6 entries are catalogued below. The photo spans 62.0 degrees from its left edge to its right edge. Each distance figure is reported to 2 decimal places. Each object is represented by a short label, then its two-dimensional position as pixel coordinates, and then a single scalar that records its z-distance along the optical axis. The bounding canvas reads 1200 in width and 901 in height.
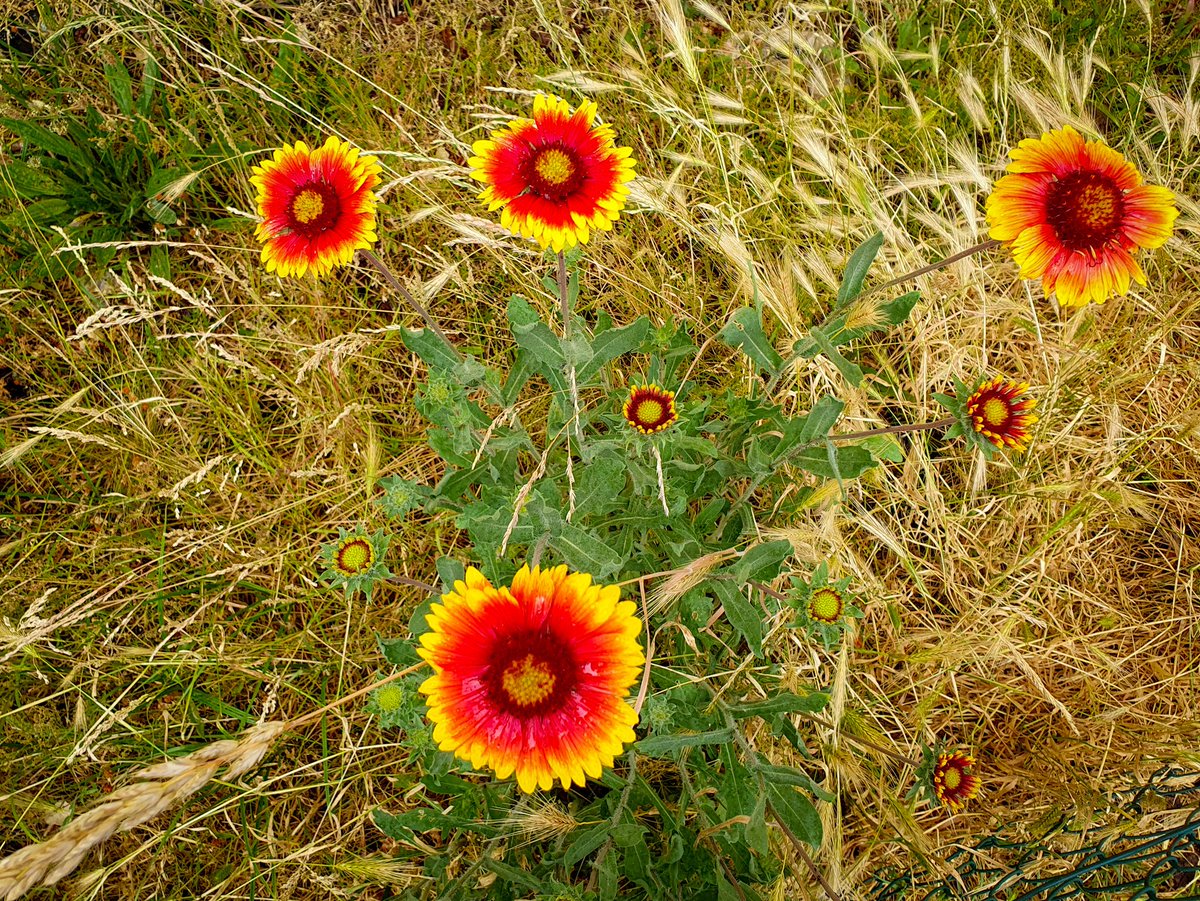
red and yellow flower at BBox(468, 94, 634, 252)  0.38
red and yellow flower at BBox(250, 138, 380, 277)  0.40
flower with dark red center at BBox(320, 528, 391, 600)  0.43
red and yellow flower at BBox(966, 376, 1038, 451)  0.42
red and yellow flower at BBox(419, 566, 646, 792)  0.34
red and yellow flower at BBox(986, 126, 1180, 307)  0.40
